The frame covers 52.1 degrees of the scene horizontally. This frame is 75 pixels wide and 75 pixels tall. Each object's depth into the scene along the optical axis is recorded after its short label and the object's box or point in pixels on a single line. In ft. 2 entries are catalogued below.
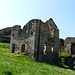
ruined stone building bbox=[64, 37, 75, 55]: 61.99
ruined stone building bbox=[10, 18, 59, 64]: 35.68
